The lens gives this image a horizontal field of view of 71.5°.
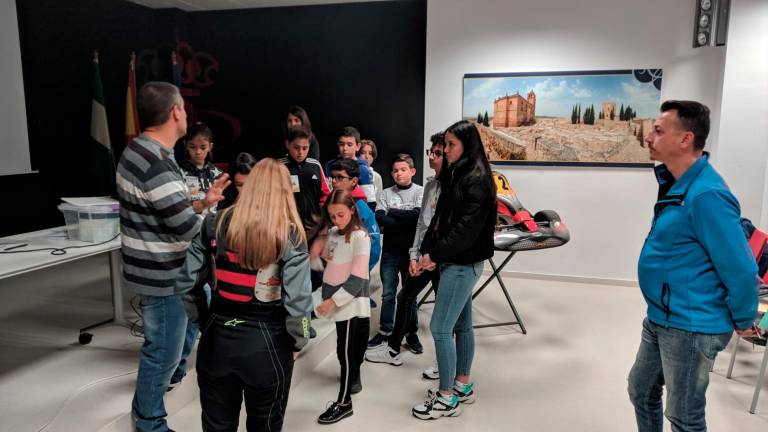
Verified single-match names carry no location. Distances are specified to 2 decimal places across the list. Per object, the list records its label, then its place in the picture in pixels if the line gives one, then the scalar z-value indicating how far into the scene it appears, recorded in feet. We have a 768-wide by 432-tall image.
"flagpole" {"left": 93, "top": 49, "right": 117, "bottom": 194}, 16.80
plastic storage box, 10.15
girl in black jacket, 7.93
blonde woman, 5.45
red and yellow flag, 18.06
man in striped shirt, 6.54
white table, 8.66
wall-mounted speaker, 14.70
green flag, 16.80
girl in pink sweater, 8.16
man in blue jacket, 5.31
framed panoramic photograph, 16.24
